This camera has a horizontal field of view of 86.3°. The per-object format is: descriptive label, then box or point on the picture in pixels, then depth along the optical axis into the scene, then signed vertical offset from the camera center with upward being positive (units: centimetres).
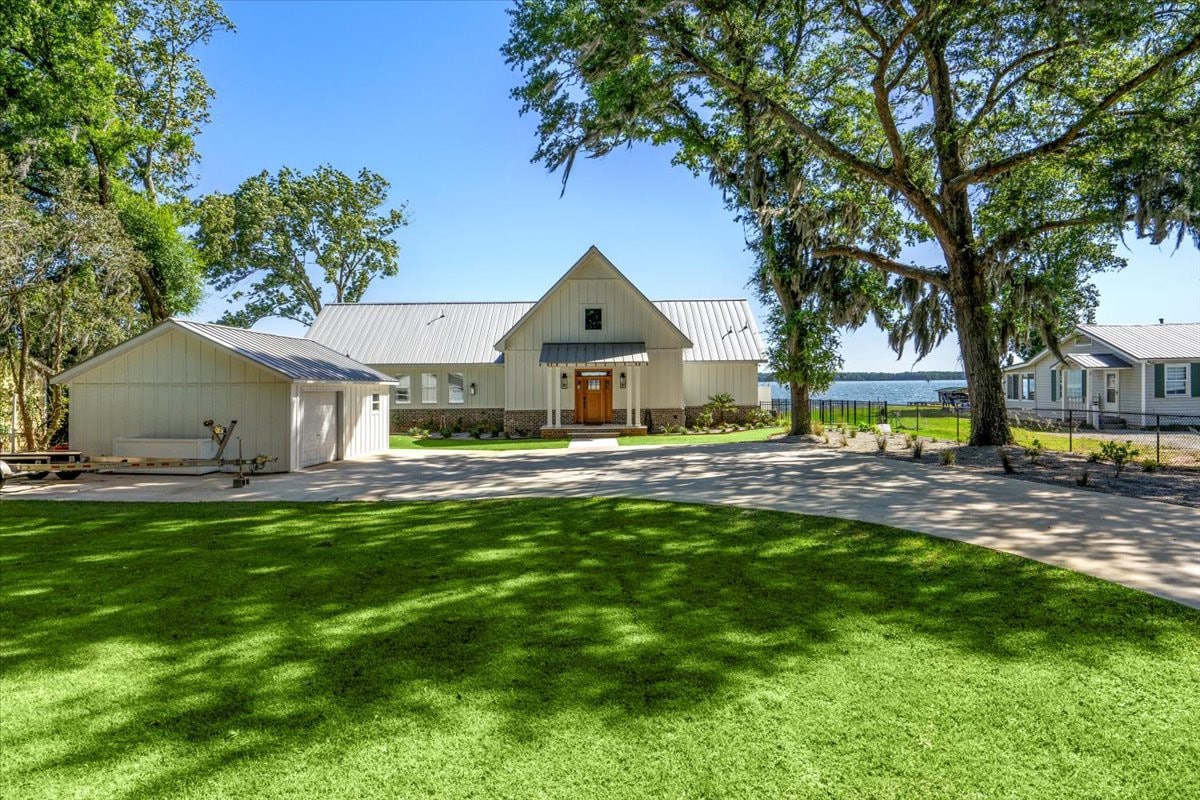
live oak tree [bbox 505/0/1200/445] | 1230 +673
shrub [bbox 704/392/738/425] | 2644 -13
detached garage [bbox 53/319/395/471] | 1458 +16
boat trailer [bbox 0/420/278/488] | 1296 -126
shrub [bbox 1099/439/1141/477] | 1191 -107
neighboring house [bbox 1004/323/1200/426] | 2542 +122
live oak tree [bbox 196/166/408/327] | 3756 +999
